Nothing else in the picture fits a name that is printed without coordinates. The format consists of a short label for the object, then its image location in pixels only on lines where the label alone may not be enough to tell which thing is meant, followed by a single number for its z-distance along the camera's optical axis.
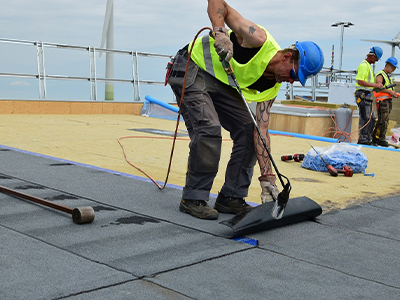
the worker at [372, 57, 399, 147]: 11.58
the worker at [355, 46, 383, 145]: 11.08
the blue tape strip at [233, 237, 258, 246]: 3.31
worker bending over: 3.71
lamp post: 33.15
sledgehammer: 3.43
